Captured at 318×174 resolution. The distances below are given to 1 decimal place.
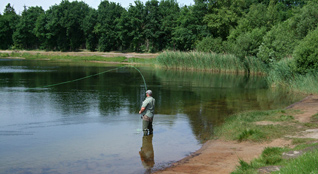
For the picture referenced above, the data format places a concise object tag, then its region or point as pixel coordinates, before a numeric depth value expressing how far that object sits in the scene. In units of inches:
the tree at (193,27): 2573.8
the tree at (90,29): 3284.9
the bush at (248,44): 1728.6
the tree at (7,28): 3693.4
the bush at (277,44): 1393.7
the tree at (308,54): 958.4
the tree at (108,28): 3206.2
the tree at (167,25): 3046.3
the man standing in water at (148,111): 519.5
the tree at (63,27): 3361.2
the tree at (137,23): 3083.9
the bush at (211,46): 2110.0
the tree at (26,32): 3577.8
